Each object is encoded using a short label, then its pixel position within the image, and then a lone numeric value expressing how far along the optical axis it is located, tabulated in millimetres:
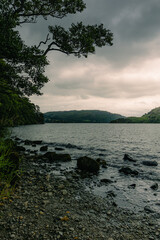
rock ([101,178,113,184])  12811
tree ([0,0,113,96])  13103
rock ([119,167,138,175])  15813
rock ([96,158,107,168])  18234
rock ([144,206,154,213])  8344
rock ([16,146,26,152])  27573
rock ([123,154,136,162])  22414
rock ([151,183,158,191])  11820
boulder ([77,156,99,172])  15453
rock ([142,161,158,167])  20045
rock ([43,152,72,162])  20202
